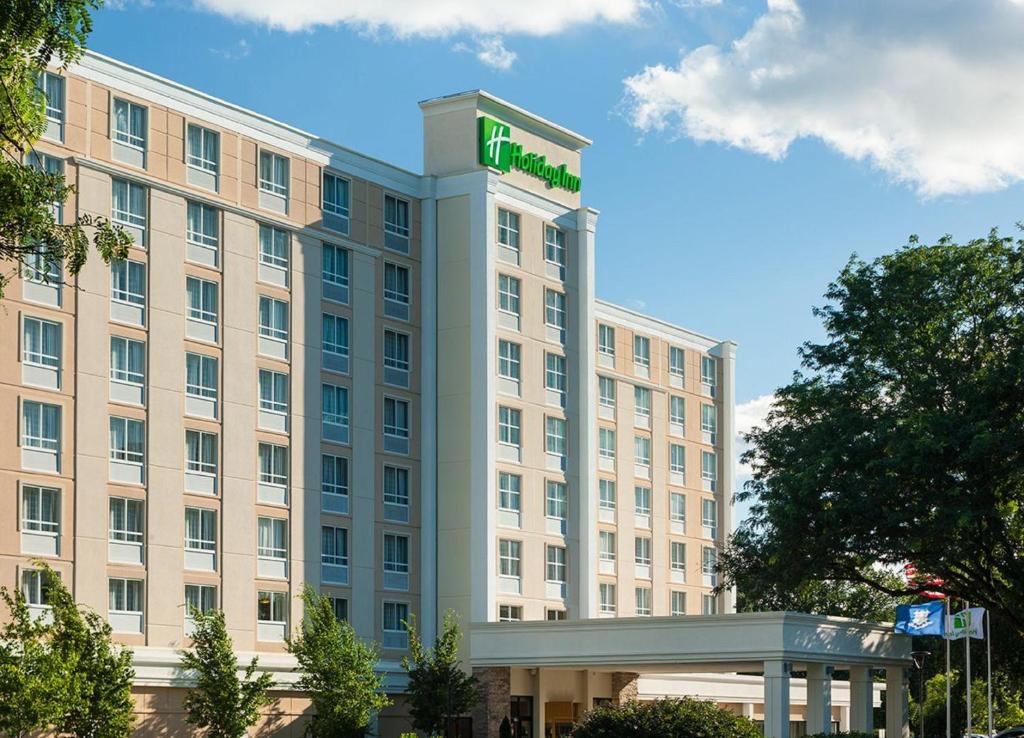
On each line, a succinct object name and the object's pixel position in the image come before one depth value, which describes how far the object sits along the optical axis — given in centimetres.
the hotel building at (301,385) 4841
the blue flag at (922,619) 4894
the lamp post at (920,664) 7044
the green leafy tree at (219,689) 4809
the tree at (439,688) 5481
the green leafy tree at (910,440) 5156
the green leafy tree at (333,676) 5106
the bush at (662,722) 3638
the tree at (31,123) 2438
